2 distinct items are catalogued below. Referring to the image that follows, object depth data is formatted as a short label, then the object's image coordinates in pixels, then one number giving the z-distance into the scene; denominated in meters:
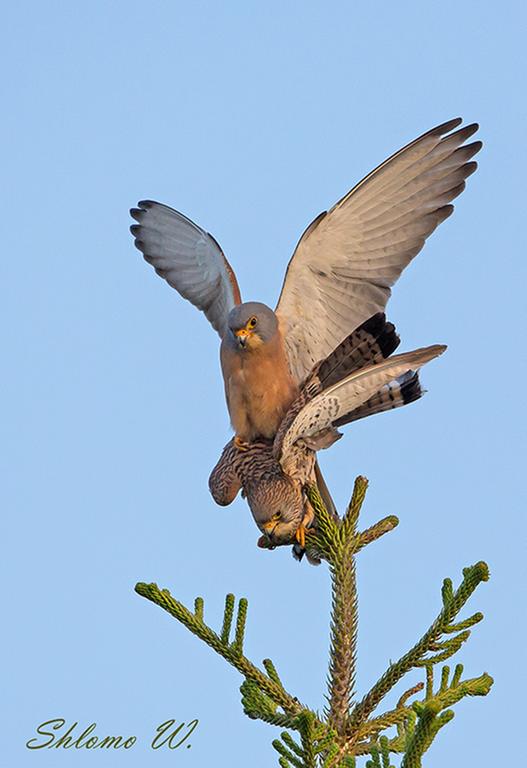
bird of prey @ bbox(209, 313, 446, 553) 9.23
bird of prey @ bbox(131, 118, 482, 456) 11.87
